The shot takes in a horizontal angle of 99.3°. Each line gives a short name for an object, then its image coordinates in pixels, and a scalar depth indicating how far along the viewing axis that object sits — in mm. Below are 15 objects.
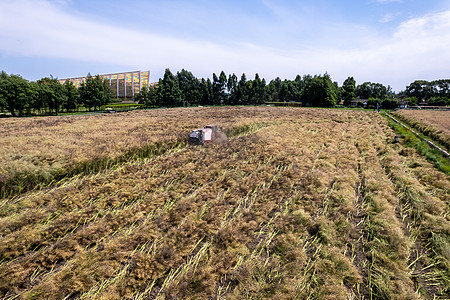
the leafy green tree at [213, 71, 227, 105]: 74062
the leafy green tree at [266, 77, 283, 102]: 89431
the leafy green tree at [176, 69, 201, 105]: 72938
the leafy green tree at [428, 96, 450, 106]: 69988
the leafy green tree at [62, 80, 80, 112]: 47922
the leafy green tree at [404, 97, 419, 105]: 76688
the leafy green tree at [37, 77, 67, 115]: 41125
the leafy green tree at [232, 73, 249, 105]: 73625
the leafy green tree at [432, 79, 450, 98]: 90375
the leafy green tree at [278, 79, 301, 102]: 84312
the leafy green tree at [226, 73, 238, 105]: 76000
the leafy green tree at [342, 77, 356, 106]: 74762
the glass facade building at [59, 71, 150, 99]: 96125
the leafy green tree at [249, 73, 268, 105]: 74250
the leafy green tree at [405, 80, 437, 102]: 92875
